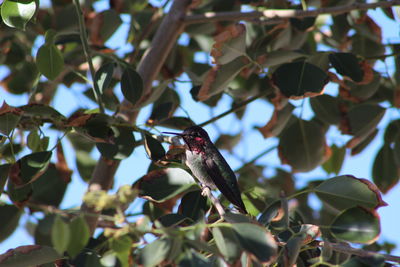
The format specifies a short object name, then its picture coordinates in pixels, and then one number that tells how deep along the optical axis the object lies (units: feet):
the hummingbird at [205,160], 19.54
